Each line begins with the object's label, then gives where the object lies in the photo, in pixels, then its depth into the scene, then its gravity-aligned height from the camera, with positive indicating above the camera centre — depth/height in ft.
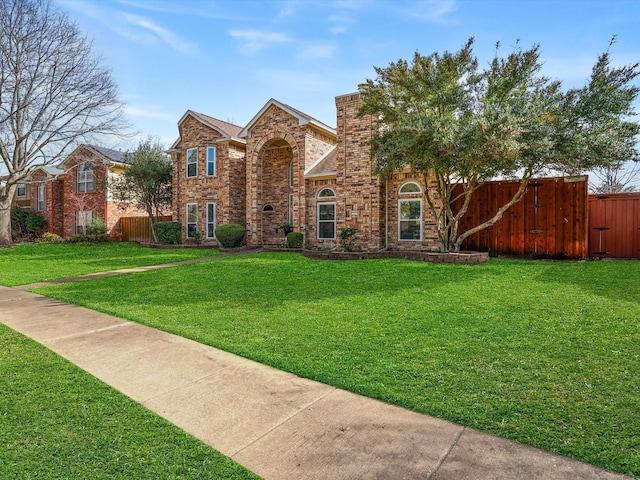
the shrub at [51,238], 79.61 -1.88
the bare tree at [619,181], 90.43 +11.53
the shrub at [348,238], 46.93 -1.27
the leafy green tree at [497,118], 32.27 +9.99
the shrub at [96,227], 76.07 +0.49
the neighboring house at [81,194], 84.60 +8.78
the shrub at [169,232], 67.00 -0.54
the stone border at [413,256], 36.09 -3.05
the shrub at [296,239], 55.83 -1.60
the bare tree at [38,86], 65.51 +27.41
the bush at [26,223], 92.89 +1.72
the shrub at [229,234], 59.93 -0.85
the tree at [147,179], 72.23 +10.07
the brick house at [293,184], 48.73 +7.04
